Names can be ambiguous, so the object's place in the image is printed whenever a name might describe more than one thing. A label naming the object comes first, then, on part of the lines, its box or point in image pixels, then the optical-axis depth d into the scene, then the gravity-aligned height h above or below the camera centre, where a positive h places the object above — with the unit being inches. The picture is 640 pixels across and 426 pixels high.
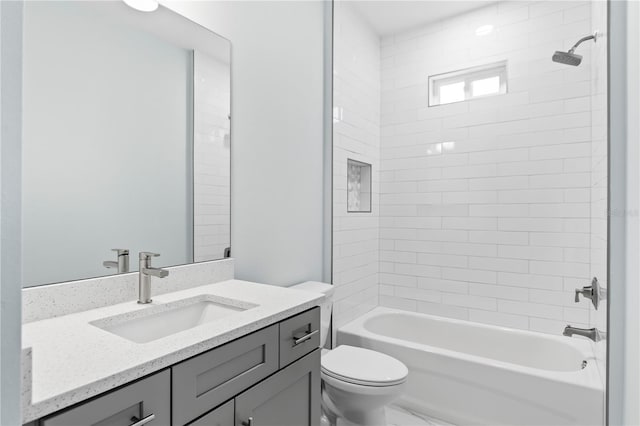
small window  107.5 +41.9
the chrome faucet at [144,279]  48.6 -9.5
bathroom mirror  42.2 +10.4
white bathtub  70.8 -37.3
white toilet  68.4 -33.4
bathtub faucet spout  66.6 -22.7
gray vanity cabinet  28.3 -18.1
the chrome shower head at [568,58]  76.5 +34.7
